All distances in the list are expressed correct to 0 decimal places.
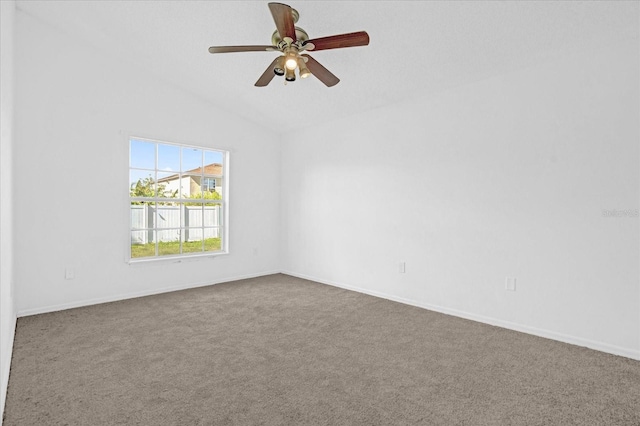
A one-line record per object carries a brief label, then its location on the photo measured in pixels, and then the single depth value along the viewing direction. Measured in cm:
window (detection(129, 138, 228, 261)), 458
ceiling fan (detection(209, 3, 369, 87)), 233
